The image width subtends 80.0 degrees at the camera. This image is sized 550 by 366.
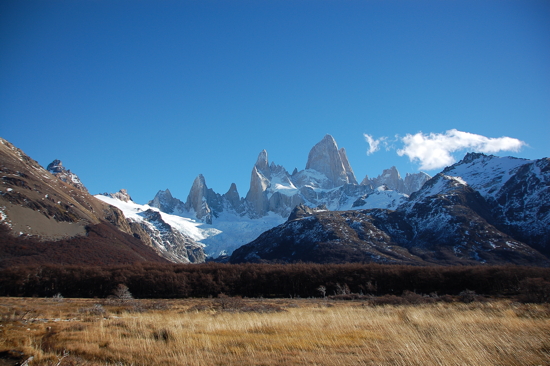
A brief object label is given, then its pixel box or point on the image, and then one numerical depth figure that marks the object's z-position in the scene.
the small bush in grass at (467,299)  45.59
